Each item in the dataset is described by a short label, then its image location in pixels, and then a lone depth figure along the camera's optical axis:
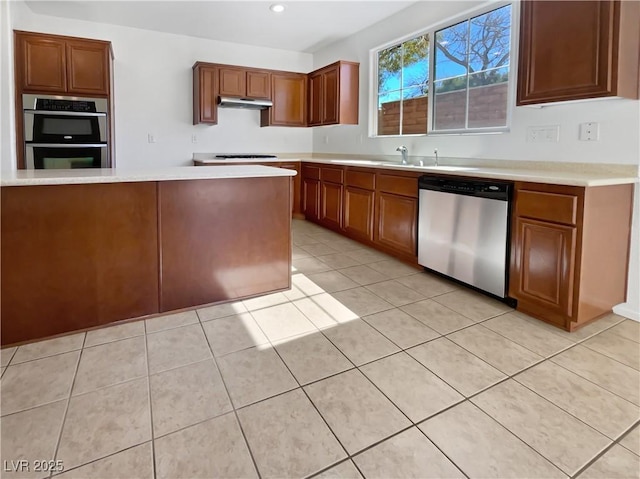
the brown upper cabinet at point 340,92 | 5.04
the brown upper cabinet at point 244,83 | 5.29
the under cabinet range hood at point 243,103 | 5.17
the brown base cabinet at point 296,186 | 5.55
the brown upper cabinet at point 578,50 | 2.16
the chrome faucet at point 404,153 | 4.18
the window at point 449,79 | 3.31
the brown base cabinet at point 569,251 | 2.20
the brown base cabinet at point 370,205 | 3.52
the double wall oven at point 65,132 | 4.02
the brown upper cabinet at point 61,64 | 4.01
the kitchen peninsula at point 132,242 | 2.07
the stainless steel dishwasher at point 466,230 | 2.62
